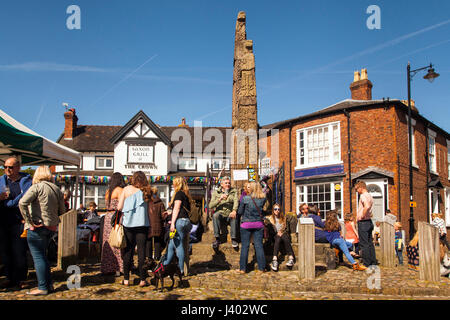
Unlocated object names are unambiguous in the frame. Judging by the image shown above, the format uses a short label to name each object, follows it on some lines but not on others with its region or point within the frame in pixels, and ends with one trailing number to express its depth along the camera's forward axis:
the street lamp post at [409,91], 14.61
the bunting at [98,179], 23.96
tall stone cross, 10.09
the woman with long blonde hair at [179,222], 5.59
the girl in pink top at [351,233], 9.10
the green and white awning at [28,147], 7.09
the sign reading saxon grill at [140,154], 26.16
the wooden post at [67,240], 6.58
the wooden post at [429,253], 6.32
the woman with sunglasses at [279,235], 6.89
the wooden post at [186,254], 6.11
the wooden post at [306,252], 6.23
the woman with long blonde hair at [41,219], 4.69
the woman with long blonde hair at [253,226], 6.52
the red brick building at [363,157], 16.20
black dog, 5.19
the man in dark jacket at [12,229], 5.16
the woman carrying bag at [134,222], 5.37
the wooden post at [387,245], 8.06
